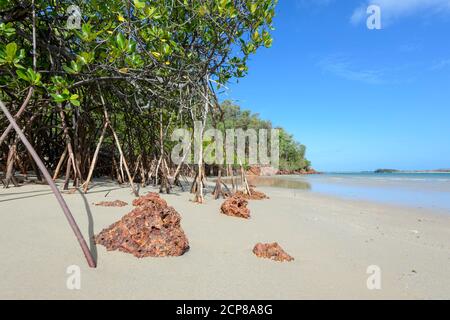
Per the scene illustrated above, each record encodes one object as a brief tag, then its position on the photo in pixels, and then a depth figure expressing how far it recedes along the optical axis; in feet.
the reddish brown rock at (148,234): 6.23
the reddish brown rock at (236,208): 11.31
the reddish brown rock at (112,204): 10.87
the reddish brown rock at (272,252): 6.63
